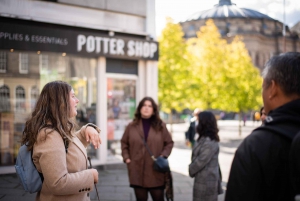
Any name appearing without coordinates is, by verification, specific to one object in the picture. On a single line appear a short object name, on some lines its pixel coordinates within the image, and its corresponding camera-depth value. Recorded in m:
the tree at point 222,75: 25.81
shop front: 8.30
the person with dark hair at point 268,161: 1.48
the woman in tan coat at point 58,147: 2.31
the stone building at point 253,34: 60.00
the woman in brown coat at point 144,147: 4.97
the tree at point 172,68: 23.22
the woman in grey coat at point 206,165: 4.60
